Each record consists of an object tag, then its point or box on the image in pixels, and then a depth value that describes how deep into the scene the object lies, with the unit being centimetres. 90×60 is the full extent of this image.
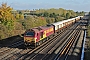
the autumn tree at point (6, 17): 4325
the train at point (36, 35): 2592
